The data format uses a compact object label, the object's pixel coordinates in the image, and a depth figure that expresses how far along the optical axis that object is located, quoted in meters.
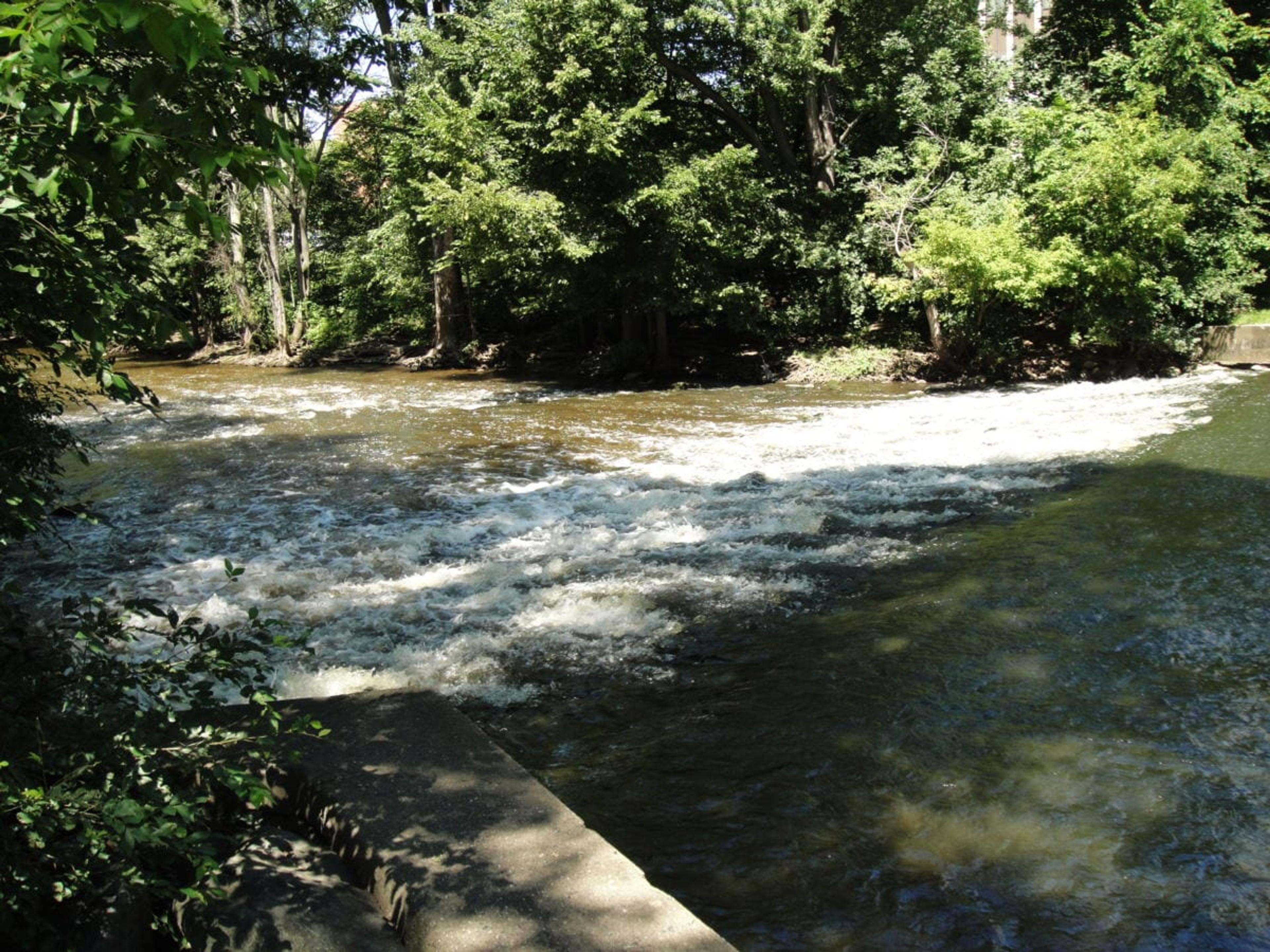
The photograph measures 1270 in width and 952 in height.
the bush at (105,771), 2.05
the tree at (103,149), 1.72
